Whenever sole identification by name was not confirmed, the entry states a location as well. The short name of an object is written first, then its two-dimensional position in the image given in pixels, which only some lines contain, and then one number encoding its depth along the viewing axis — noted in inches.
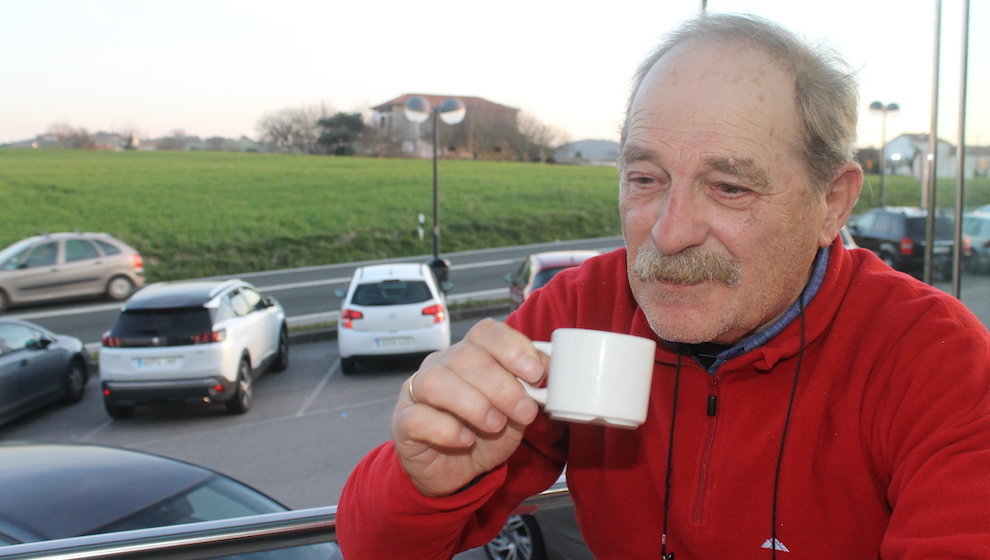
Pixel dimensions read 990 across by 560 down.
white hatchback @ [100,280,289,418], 395.2
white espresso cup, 47.4
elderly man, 56.4
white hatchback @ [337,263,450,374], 482.6
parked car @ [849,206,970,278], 627.2
